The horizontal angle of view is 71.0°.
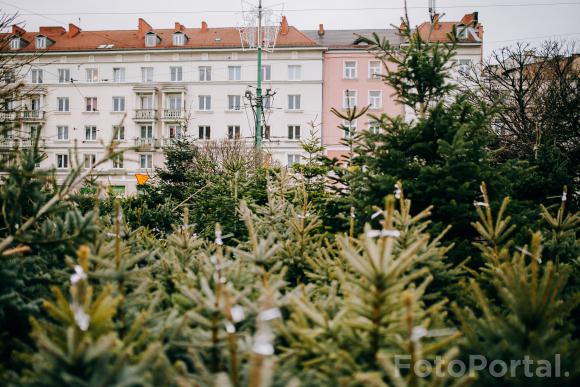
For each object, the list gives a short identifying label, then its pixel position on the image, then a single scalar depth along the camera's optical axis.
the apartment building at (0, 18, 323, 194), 37.97
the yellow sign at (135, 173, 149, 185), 11.96
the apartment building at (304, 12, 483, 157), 37.78
